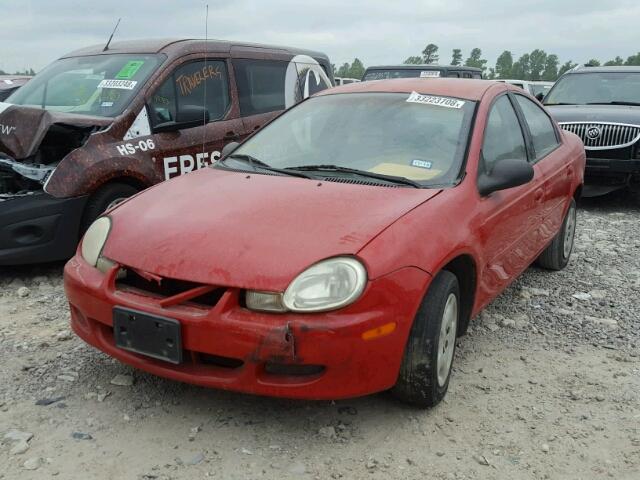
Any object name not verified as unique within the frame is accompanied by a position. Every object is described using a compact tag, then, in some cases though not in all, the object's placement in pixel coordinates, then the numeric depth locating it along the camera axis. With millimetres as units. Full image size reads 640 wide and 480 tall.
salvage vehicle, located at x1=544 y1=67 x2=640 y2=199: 7539
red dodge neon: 2516
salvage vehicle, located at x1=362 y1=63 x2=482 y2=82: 13500
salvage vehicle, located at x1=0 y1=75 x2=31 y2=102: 7797
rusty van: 4539
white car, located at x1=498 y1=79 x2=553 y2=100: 17016
